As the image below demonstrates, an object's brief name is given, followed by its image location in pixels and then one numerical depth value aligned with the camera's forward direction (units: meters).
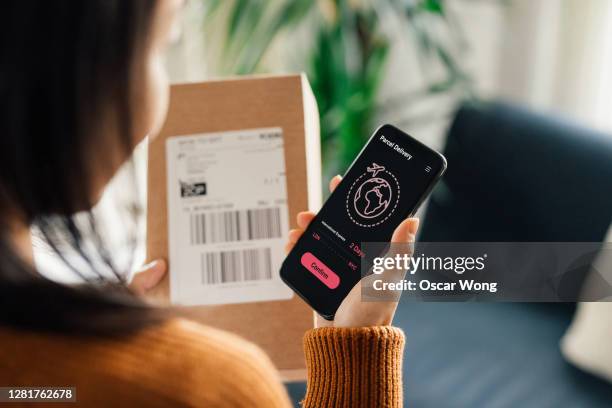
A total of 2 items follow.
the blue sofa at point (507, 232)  1.02
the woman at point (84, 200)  0.33
